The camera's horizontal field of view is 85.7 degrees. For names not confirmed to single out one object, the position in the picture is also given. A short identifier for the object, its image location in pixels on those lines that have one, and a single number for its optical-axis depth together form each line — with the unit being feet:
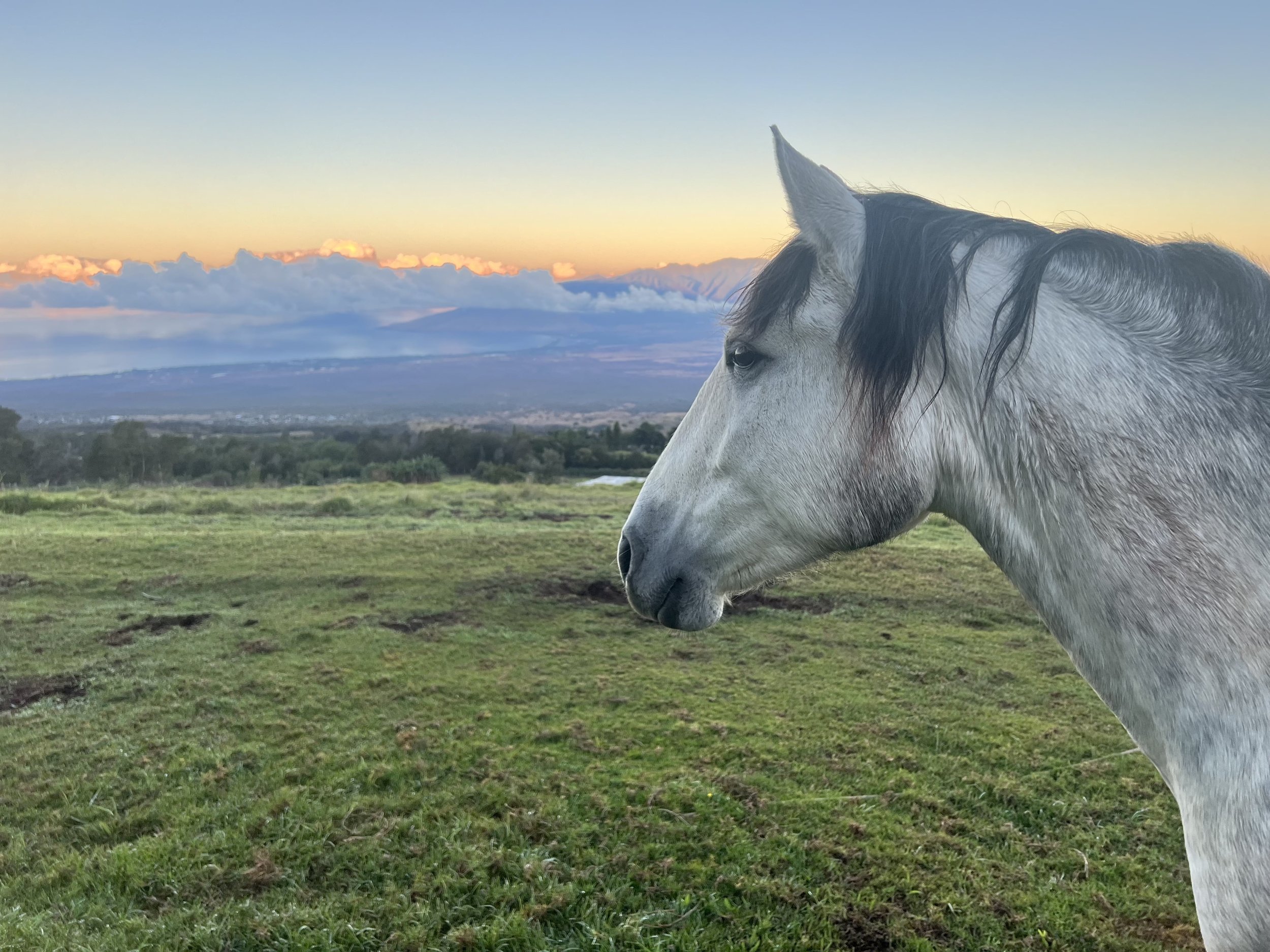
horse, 4.12
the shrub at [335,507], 46.78
